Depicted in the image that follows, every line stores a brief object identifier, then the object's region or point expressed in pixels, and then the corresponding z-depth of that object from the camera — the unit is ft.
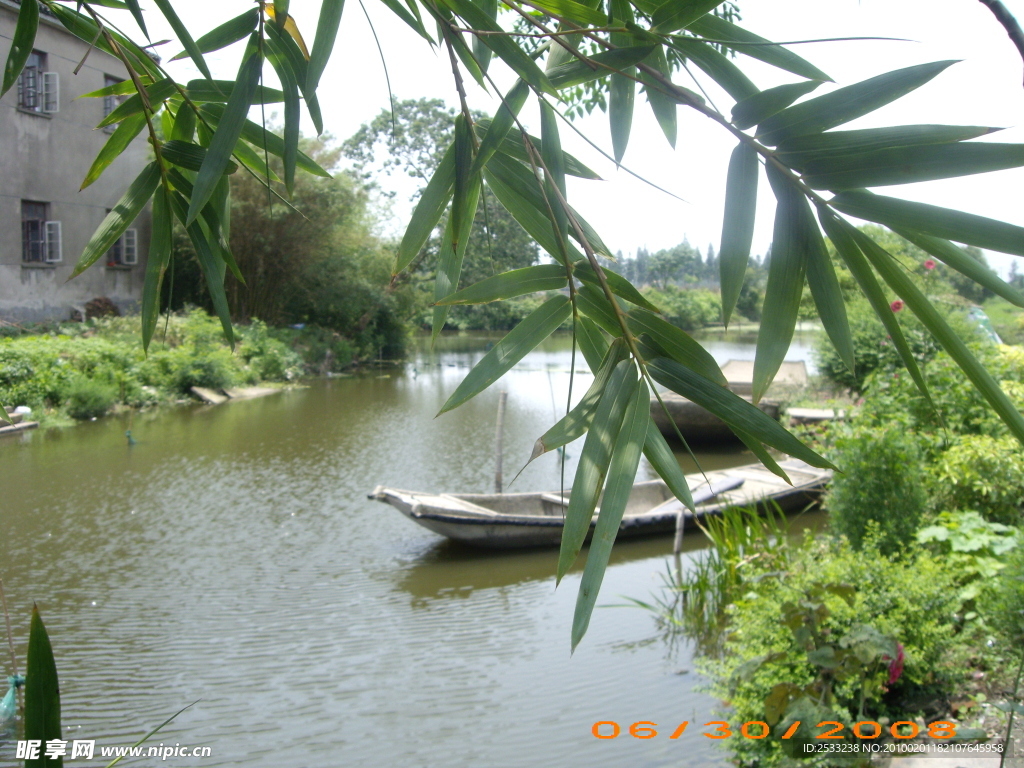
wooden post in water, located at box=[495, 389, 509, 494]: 26.71
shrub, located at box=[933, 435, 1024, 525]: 13.20
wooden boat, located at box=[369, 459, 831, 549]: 21.36
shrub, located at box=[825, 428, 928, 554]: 13.35
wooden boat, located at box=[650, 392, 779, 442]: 36.63
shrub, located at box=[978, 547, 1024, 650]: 8.54
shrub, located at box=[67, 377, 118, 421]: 36.09
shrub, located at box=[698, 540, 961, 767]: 8.48
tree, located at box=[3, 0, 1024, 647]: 2.48
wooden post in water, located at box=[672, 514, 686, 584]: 20.88
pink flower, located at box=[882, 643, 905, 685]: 8.29
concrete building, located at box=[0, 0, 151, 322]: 38.27
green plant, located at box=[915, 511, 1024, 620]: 10.27
